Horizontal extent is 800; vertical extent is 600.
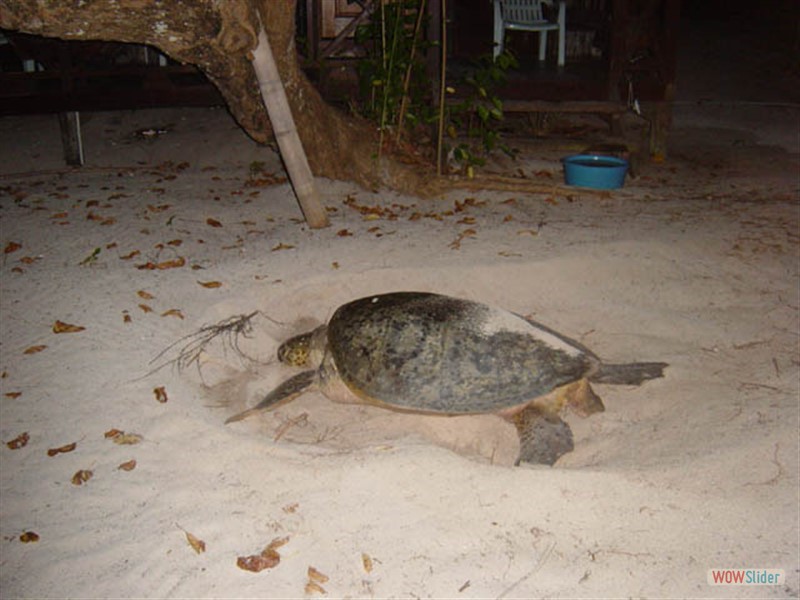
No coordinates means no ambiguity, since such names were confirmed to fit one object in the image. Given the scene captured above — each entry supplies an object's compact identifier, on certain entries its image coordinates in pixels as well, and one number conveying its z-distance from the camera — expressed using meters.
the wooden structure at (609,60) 7.07
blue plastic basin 5.88
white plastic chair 9.08
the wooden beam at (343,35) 6.80
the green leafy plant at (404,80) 5.71
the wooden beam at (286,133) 4.47
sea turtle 2.89
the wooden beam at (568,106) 7.24
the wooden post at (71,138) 6.68
